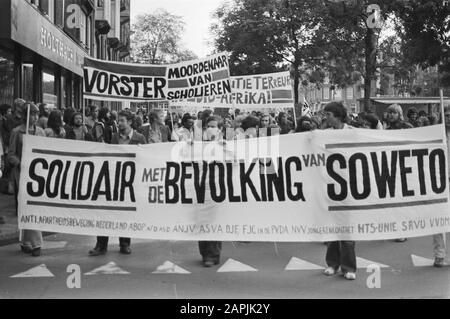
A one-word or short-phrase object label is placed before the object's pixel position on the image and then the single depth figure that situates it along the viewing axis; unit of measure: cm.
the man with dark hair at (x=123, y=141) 820
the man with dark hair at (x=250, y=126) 908
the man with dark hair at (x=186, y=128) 1096
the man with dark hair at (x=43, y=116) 996
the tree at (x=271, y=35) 4078
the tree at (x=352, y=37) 2984
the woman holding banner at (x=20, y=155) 815
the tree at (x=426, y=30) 2894
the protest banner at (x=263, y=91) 1584
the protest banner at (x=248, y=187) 657
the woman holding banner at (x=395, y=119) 931
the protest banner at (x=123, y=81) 1080
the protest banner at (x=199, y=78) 1197
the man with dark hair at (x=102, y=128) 1202
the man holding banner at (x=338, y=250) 686
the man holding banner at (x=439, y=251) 741
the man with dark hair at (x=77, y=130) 988
